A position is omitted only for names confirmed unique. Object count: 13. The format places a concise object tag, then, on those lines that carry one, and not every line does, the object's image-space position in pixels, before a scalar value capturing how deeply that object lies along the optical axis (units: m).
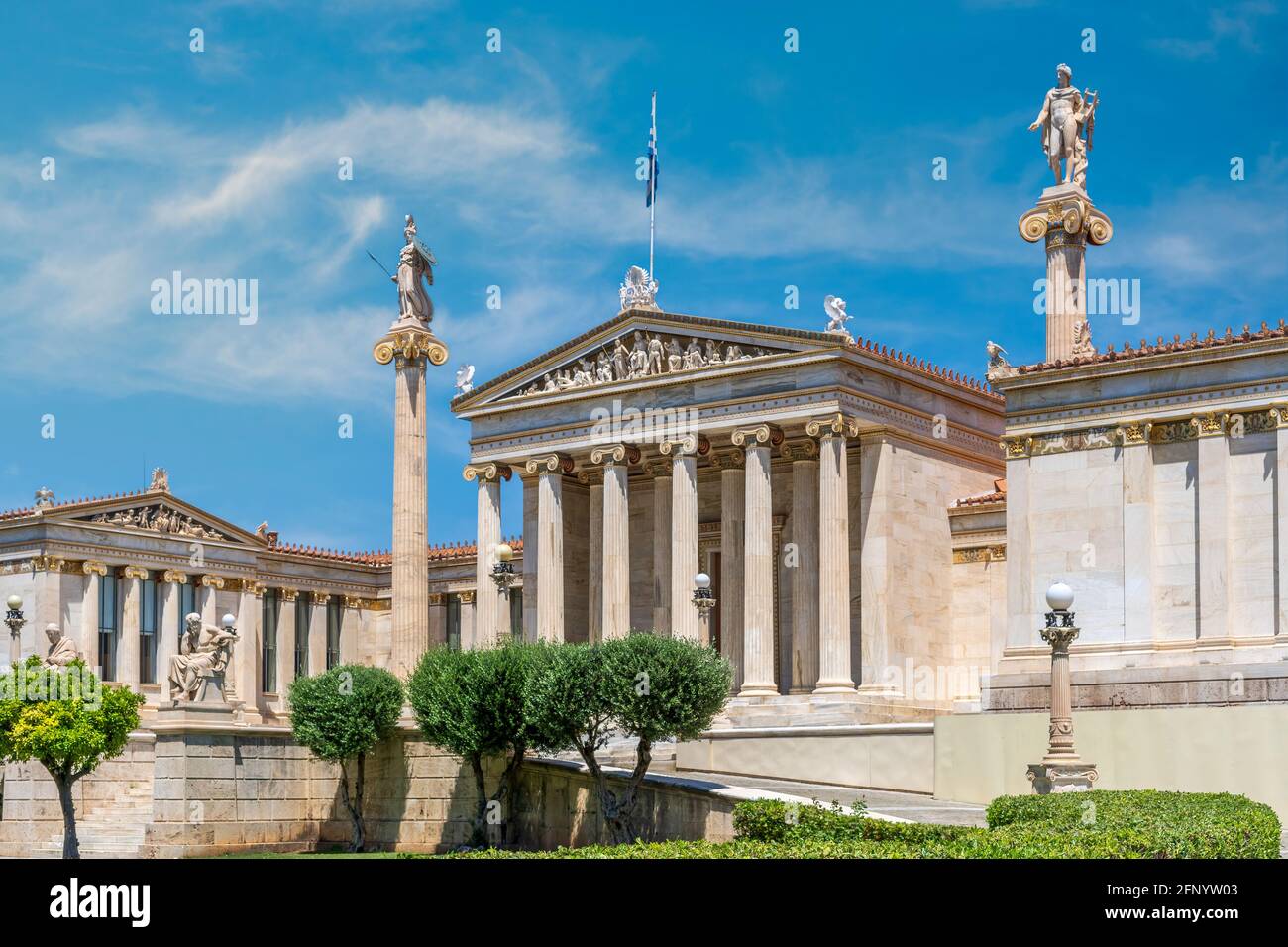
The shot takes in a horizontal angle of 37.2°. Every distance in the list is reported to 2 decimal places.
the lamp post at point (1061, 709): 32.59
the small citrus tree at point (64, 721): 45.31
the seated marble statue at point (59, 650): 48.22
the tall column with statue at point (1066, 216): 48.34
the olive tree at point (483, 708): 44.00
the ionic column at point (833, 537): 52.69
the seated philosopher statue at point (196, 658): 45.81
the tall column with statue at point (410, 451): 50.00
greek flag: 61.25
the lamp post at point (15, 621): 50.56
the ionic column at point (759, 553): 54.28
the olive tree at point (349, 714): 47.41
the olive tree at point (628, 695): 41.19
